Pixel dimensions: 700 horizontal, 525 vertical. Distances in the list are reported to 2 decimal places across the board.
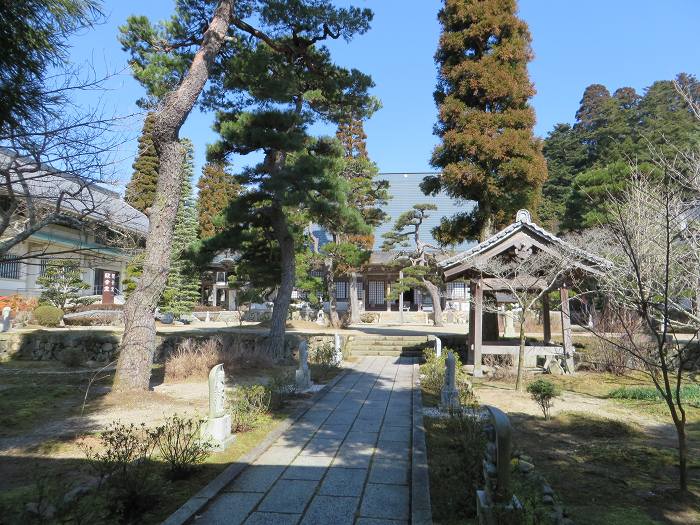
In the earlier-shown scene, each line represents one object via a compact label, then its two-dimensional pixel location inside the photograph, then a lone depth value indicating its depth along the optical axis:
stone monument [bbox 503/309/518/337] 23.48
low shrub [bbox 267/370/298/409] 7.75
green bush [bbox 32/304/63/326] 19.80
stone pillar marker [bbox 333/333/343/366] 13.32
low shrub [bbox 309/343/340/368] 12.93
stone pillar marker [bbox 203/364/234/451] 5.44
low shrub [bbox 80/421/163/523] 3.67
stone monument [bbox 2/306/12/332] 17.80
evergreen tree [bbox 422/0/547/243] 14.84
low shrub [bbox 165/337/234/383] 11.38
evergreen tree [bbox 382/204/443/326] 26.94
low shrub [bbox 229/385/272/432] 6.34
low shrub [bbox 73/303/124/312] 23.31
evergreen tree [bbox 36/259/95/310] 22.14
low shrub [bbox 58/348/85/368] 14.27
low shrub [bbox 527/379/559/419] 7.50
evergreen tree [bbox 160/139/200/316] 26.92
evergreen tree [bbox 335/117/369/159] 29.50
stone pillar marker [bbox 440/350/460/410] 7.67
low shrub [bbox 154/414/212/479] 4.56
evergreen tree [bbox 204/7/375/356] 11.41
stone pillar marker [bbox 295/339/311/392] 9.28
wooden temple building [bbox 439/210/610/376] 11.77
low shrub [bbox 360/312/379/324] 29.12
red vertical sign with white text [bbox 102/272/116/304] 27.52
